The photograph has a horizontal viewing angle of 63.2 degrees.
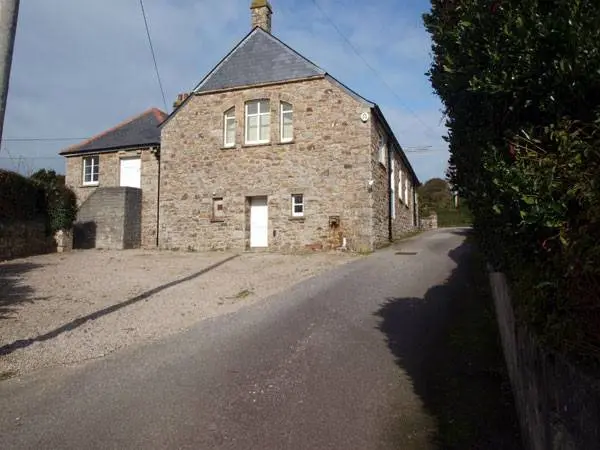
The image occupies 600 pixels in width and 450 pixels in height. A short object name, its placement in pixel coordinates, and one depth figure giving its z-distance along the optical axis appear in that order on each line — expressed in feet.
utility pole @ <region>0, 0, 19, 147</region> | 21.01
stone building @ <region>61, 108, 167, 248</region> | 69.77
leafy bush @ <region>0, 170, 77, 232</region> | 55.35
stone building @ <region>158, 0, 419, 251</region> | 59.67
